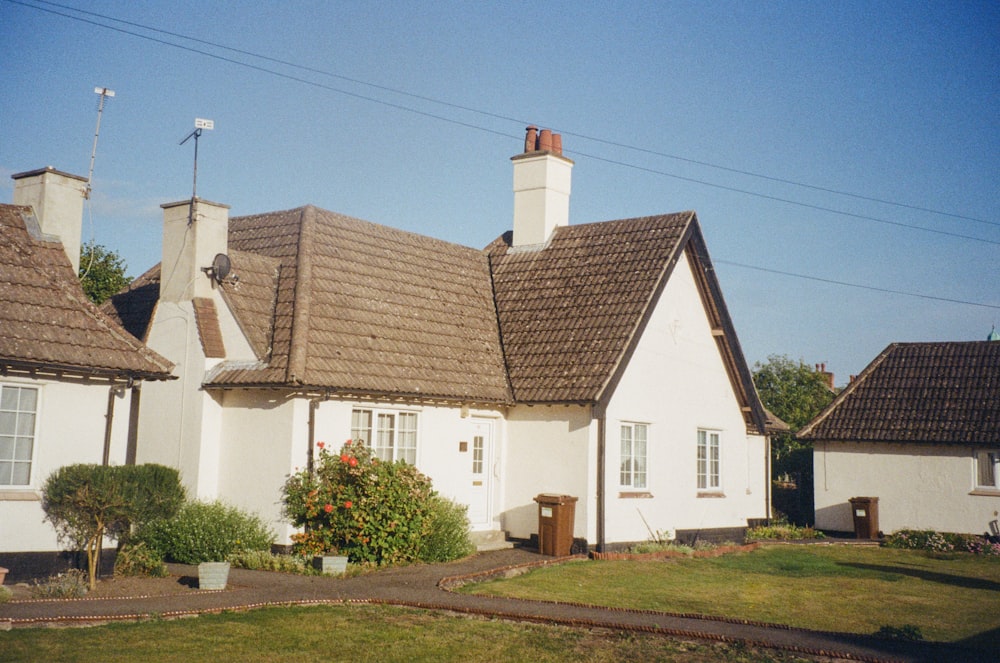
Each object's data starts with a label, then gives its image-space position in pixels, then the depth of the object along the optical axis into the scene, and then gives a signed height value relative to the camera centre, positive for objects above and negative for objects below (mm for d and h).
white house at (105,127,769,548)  18906 +2154
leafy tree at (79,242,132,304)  31281 +5641
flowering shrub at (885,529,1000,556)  25906 -1643
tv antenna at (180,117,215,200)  19406 +6371
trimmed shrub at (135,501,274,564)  17297 -1386
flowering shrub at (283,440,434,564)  17375 -845
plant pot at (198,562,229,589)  14227 -1701
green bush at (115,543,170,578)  15414 -1713
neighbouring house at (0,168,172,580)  14078 +1201
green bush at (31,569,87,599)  13461 -1862
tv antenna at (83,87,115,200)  18172 +6500
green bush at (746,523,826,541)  28525 -1695
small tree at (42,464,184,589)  14000 -683
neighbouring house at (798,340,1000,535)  28531 +1095
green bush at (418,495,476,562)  18297 -1337
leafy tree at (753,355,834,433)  42528 +3732
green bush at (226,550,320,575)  16709 -1770
